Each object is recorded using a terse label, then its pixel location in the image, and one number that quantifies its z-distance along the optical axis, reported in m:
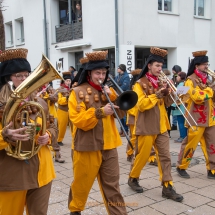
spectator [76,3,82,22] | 14.93
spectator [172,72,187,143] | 8.06
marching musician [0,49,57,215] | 2.57
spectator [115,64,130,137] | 9.46
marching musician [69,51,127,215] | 3.39
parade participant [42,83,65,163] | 7.20
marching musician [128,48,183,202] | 4.30
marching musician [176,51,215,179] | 5.08
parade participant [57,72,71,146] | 7.79
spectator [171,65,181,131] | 9.35
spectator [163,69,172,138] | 8.59
